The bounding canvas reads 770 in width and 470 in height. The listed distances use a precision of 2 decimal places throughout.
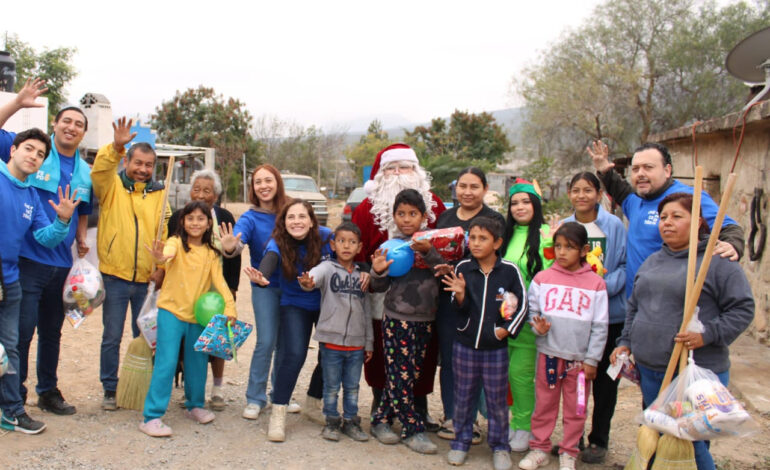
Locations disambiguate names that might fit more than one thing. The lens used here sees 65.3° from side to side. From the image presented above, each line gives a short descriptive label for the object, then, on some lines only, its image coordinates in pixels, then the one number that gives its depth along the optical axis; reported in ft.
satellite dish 19.53
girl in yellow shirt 13.00
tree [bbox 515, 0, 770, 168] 72.59
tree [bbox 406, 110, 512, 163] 117.91
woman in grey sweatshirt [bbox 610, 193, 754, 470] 9.70
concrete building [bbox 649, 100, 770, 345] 20.13
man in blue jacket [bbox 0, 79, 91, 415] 12.73
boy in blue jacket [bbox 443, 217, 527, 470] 12.00
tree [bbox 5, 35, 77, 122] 69.97
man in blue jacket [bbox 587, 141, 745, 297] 11.92
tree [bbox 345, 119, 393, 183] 126.93
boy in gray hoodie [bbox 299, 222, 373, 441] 12.94
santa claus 13.82
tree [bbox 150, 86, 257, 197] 94.68
